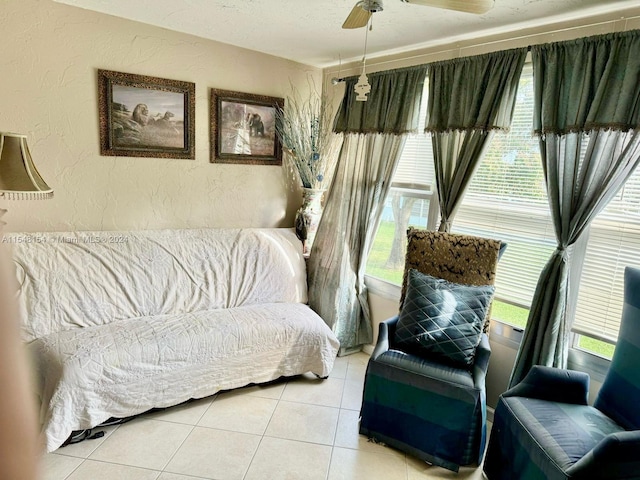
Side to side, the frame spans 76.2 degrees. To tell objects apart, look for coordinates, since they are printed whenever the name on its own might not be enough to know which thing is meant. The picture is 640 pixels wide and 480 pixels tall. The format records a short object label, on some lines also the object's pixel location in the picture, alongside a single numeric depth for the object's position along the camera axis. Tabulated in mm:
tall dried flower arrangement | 3375
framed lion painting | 2664
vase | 3410
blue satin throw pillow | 2217
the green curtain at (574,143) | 1885
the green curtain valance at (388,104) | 2771
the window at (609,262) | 2006
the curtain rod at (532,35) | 1934
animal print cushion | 2408
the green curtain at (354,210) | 2977
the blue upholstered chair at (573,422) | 1450
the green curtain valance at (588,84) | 1858
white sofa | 2064
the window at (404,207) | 2910
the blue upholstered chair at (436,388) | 2010
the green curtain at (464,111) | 2299
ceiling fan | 1501
